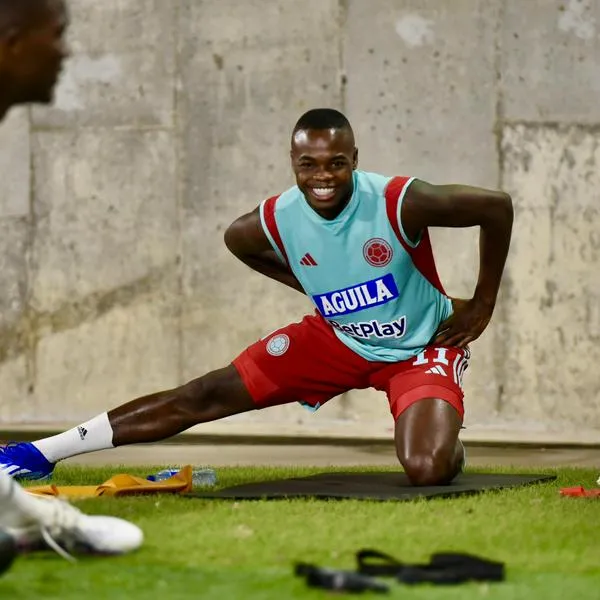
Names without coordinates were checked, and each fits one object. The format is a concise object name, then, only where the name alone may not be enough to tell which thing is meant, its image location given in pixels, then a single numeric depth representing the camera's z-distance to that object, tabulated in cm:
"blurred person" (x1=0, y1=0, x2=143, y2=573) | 594
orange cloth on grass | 876
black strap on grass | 559
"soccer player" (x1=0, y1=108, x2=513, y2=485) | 945
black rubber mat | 863
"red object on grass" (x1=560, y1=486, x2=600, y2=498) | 883
